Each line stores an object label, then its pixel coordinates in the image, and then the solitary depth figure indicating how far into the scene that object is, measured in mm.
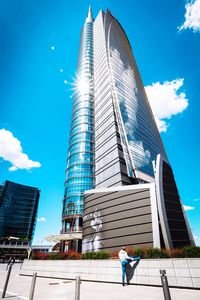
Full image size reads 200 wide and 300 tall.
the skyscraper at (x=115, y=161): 21234
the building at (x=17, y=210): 115438
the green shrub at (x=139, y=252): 10523
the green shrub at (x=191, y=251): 9577
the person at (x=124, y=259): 8836
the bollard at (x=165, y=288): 3223
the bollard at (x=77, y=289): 4139
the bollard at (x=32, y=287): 5305
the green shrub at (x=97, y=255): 12442
